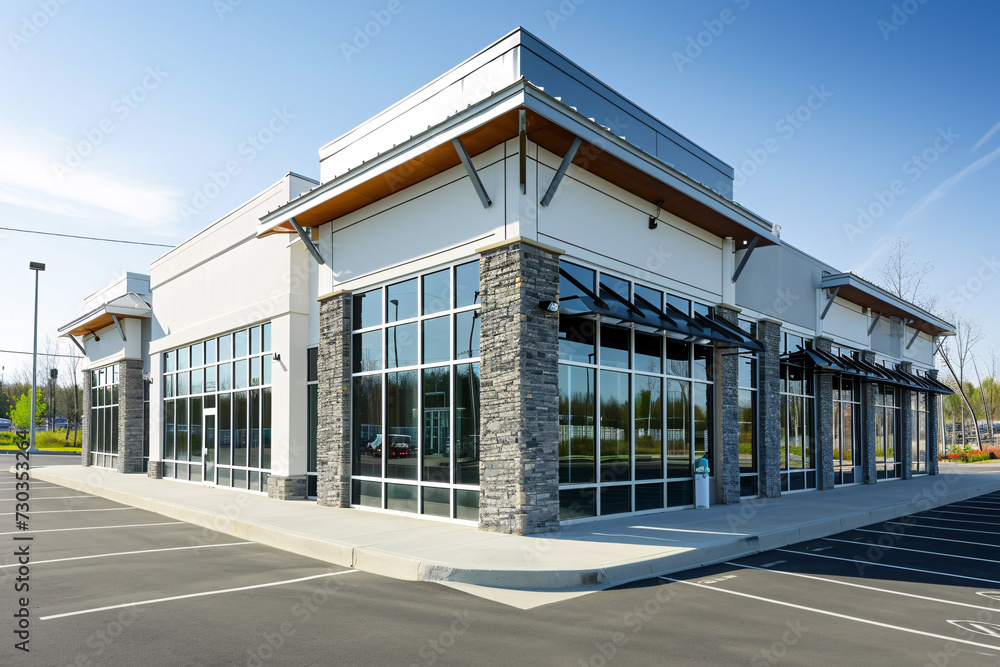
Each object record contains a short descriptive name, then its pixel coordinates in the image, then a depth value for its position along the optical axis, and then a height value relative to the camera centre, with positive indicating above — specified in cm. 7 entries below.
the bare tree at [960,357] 4914 +121
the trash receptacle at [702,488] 1509 -252
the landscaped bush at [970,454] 4134 -525
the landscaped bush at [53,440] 5199 -471
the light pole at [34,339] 3948 +256
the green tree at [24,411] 5316 -239
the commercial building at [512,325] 1139 +113
